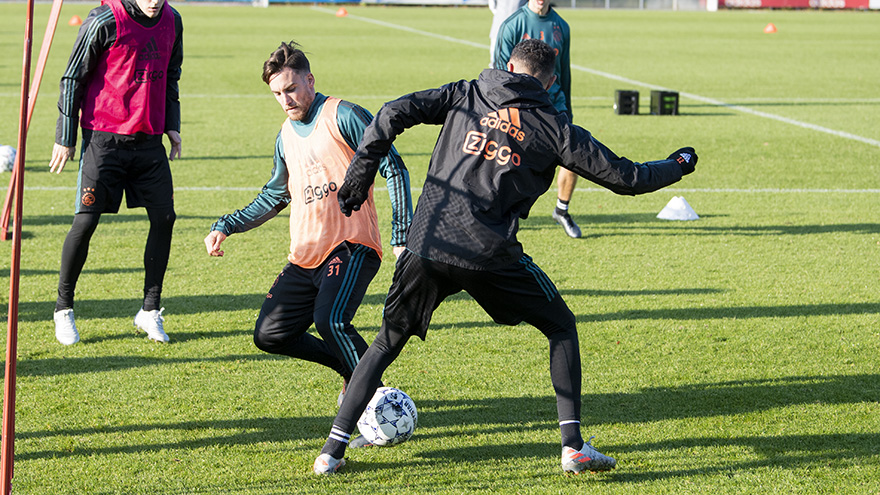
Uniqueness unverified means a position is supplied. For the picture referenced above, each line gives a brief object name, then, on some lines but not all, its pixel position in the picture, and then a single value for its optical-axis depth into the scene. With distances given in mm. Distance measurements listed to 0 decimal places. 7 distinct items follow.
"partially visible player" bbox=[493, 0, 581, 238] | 17562
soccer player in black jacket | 7945
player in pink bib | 11633
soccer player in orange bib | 8937
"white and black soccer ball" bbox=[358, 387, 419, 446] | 9000
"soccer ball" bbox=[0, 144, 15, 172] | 23016
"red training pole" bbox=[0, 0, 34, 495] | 6527
